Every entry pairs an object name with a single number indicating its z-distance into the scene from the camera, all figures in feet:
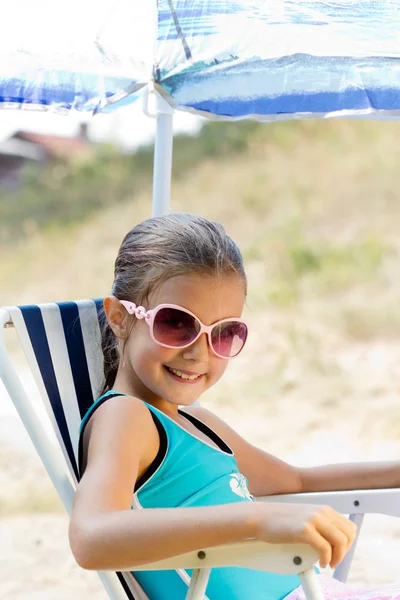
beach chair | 10.04
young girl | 9.71
